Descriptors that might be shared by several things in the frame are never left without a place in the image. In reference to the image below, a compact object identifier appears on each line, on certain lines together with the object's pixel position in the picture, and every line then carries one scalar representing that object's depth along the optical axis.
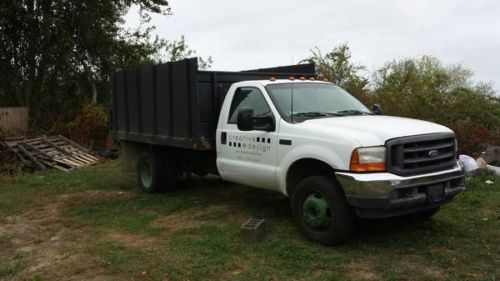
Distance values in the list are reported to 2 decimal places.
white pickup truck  5.42
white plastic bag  9.34
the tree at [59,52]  19.20
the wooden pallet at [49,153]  14.30
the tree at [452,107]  11.13
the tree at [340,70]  16.00
